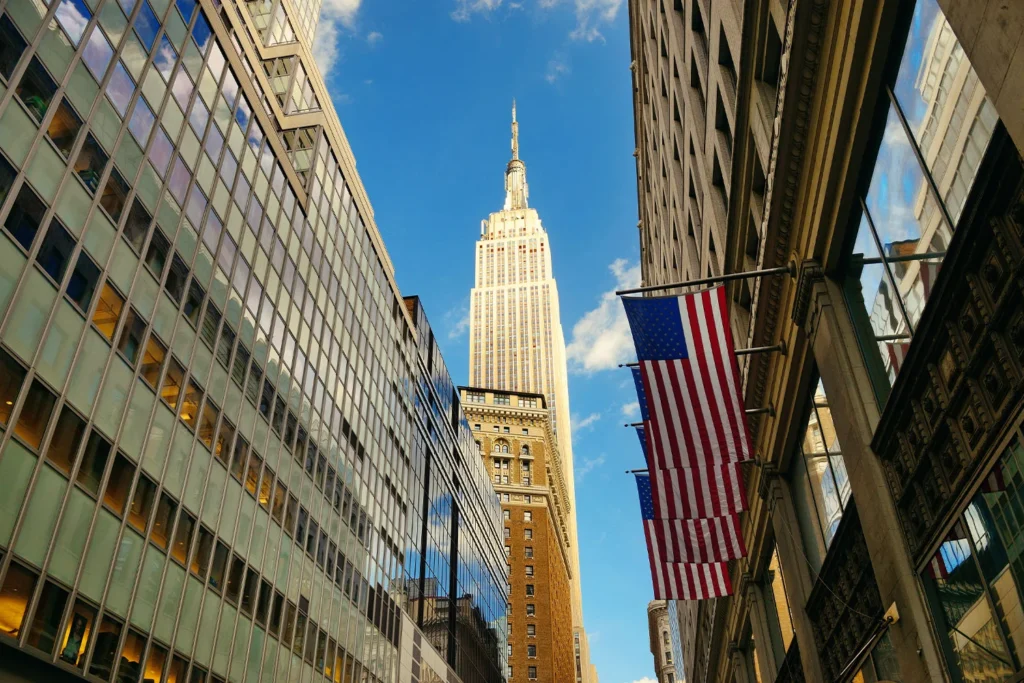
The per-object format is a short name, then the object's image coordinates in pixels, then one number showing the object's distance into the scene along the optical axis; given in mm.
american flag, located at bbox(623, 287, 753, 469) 15805
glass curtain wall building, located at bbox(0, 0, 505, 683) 19172
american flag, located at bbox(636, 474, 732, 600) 22000
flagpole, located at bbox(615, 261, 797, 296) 16891
